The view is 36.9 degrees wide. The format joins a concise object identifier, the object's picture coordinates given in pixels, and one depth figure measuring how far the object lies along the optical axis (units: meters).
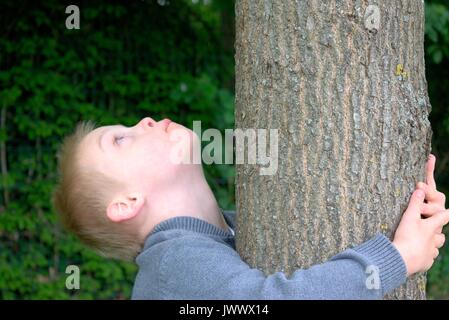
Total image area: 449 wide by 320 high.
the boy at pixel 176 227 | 1.64
